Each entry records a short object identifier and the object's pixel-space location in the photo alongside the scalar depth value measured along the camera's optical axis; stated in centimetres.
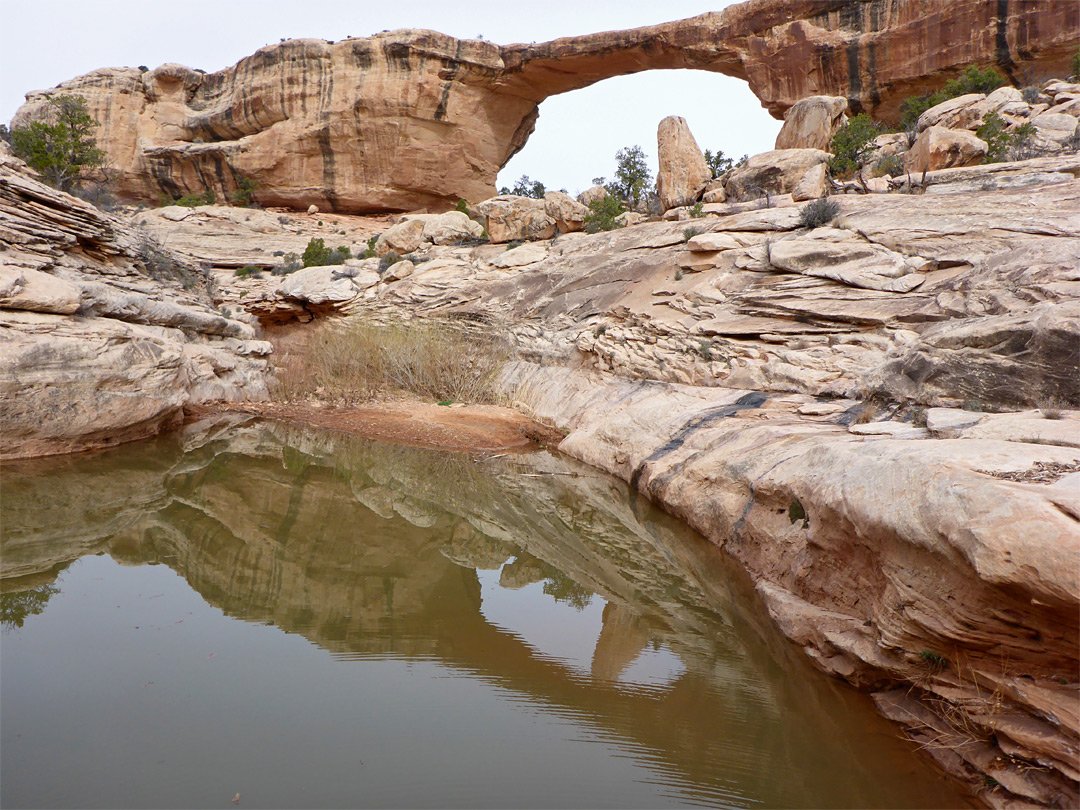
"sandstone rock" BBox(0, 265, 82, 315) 848
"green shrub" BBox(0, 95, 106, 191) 2166
